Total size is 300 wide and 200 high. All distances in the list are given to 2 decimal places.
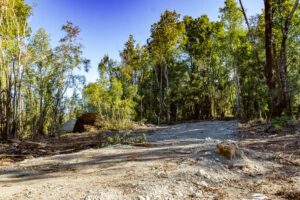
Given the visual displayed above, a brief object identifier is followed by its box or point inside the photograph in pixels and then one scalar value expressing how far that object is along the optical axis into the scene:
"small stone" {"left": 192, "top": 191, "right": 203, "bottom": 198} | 2.17
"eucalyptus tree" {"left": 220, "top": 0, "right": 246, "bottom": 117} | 13.79
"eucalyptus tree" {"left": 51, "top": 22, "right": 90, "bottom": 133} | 9.83
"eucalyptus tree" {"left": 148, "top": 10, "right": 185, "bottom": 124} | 14.37
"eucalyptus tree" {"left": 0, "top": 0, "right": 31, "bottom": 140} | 6.76
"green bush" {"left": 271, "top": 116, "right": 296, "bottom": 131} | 5.46
